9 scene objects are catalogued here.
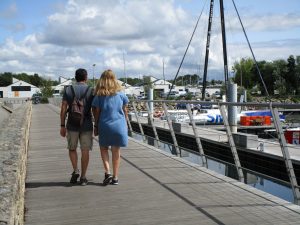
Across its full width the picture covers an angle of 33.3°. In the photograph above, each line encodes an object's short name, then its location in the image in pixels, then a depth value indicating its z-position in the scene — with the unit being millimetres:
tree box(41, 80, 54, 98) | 108469
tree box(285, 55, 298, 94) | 107981
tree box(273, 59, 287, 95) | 105250
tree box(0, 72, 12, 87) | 171275
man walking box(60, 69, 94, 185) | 7453
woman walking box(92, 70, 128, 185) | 7364
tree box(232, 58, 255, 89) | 121700
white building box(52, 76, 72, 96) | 128725
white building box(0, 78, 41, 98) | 150250
